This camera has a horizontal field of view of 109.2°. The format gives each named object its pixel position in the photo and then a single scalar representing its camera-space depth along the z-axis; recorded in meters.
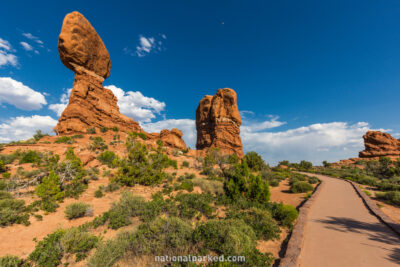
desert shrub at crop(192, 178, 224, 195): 11.75
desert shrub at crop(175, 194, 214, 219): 7.57
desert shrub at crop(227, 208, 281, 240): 6.14
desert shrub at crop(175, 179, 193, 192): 11.81
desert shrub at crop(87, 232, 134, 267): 4.13
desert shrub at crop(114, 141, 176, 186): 11.82
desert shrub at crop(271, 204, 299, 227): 7.13
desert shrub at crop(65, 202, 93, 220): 7.19
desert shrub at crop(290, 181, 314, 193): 13.66
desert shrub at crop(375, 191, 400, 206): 9.78
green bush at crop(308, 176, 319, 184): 18.11
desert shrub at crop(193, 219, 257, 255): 4.64
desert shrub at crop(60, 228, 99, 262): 4.77
